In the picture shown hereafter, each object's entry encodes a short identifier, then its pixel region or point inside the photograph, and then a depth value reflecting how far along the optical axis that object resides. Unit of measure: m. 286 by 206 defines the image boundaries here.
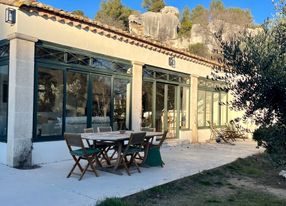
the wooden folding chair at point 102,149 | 5.40
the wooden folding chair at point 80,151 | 4.72
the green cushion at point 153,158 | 5.89
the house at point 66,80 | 5.51
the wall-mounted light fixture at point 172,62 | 9.21
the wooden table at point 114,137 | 4.95
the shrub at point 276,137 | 2.94
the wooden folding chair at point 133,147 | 5.12
